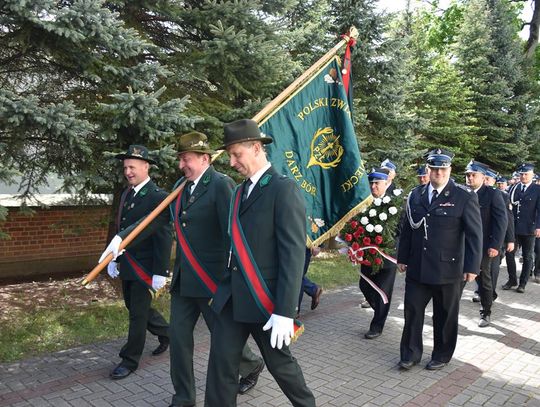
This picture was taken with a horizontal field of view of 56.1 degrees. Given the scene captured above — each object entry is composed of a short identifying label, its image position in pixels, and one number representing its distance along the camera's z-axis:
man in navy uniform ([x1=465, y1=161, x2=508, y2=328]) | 7.05
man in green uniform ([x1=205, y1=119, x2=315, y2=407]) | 3.12
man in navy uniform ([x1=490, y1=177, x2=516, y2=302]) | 7.66
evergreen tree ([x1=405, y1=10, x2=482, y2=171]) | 18.38
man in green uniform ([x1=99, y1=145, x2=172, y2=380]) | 4.74
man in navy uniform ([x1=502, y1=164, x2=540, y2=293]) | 9.66
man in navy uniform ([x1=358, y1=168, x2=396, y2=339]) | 6.35
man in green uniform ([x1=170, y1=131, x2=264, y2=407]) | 4.07
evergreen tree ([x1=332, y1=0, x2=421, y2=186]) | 12.22
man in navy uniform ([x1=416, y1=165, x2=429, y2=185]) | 8.77
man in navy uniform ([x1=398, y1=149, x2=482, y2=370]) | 5.04
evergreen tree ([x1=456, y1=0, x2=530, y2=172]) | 21.69
